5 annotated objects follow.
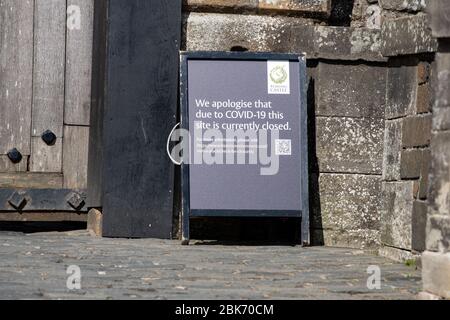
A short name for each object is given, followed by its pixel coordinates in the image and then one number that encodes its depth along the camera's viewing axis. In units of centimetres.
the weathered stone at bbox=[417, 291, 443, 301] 663
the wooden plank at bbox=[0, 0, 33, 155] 1089
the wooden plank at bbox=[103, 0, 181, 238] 1069
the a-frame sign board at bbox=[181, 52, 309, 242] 1030
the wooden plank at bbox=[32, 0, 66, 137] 1097
